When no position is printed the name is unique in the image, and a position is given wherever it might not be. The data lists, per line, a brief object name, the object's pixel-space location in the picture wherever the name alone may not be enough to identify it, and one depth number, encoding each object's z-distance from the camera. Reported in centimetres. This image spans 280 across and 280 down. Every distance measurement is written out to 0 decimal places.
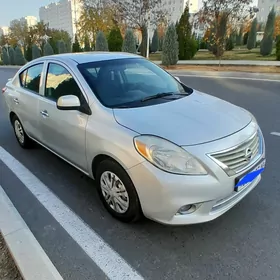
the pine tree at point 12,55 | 3941
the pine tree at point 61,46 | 3184
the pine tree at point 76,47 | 3106
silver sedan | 200
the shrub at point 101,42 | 2100
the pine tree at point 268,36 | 2001
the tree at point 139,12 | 2089
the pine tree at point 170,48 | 1667
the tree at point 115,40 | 2455
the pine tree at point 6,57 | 4177
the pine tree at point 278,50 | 1530
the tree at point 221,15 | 1691
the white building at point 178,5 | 6550
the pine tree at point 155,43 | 4047
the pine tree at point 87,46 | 3106
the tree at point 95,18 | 3219
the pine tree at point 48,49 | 3194
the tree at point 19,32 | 4891
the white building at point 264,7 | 6838
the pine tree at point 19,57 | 3770
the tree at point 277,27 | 3040
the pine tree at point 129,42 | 1817
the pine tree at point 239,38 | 3618
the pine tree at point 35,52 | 3516
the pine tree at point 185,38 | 1958
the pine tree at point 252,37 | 2781
